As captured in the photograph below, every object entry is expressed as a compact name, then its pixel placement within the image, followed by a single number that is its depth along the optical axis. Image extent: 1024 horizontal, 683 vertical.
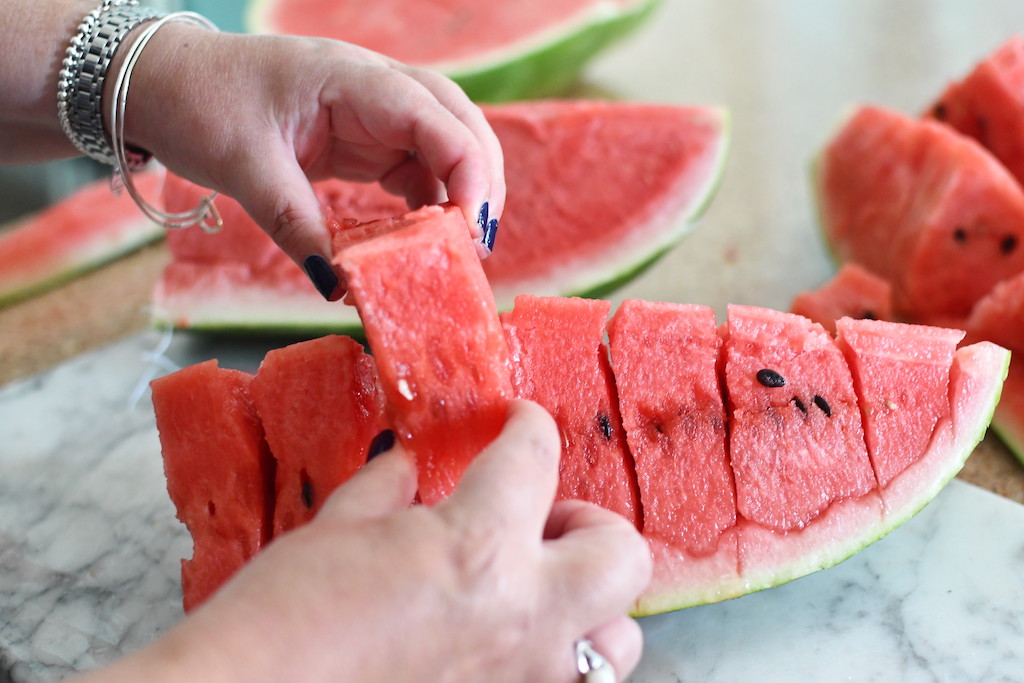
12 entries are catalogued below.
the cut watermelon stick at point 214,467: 0.54
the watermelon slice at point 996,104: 0.72
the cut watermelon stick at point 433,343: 0.50
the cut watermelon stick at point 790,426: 0.54
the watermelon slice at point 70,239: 0.73
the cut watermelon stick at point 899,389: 0.54
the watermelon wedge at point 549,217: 0.67
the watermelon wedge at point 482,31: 0.80
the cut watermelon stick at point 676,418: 0.54
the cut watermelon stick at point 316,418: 0.53
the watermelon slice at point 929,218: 0.67
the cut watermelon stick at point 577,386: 0.54
